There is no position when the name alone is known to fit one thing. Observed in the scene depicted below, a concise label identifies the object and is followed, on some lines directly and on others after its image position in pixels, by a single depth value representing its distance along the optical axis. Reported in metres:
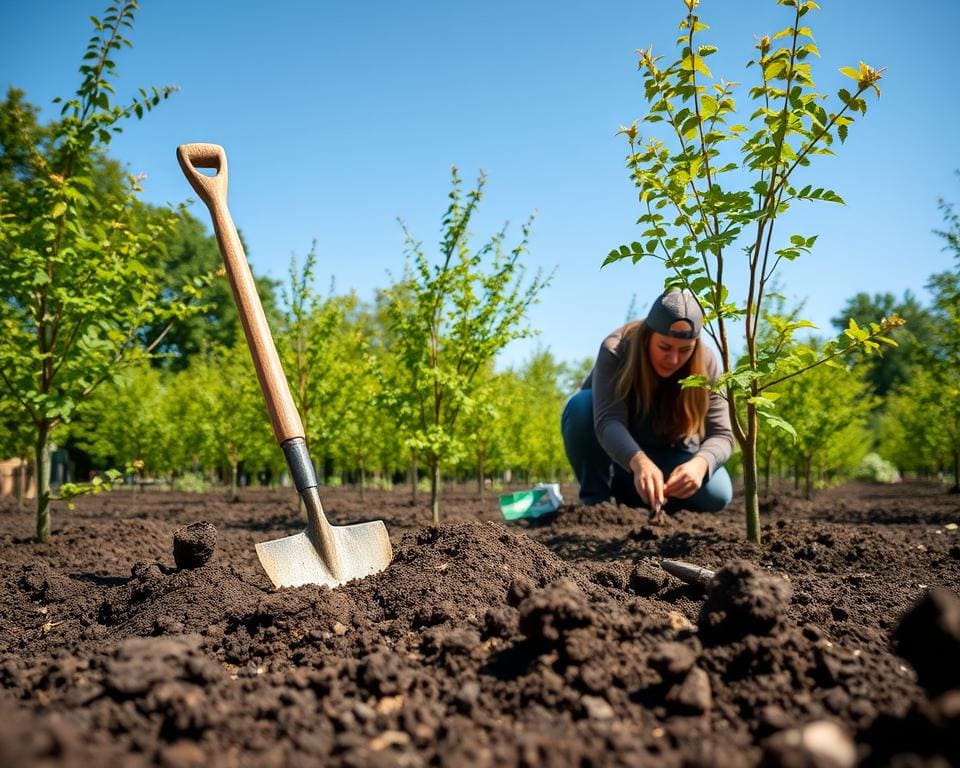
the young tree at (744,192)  2.99
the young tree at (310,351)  7.94
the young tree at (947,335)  7.19
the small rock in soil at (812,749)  0.96
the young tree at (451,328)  5.90
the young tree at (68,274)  3.73
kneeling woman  3.89
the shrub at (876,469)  30.80
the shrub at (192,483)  19.22
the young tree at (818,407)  9.43
